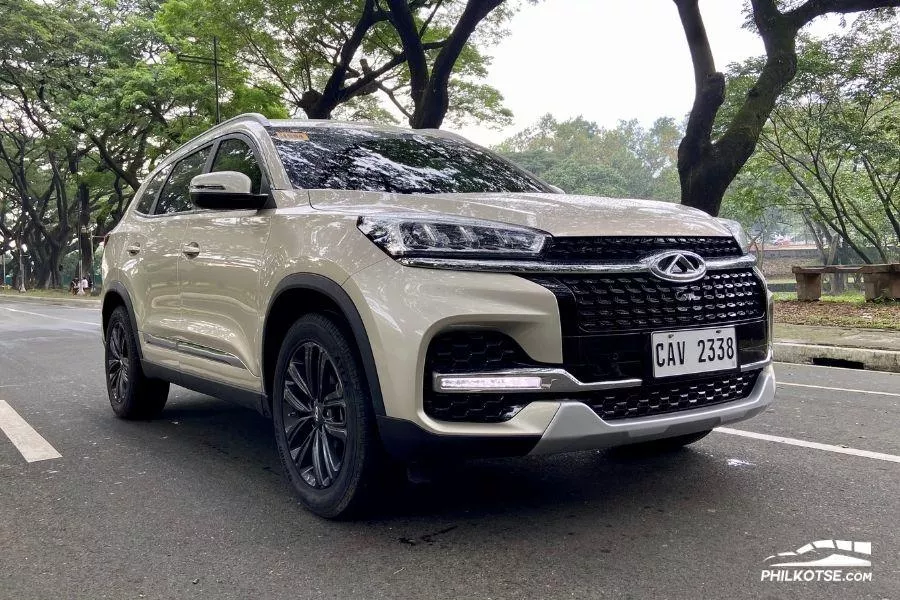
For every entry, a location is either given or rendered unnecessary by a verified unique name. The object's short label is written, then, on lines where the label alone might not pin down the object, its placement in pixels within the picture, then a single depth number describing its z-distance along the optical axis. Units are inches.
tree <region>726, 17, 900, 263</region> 745.6
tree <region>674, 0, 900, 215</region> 485.7
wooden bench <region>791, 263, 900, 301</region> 552.7
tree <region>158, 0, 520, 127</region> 740.6
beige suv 105.6
